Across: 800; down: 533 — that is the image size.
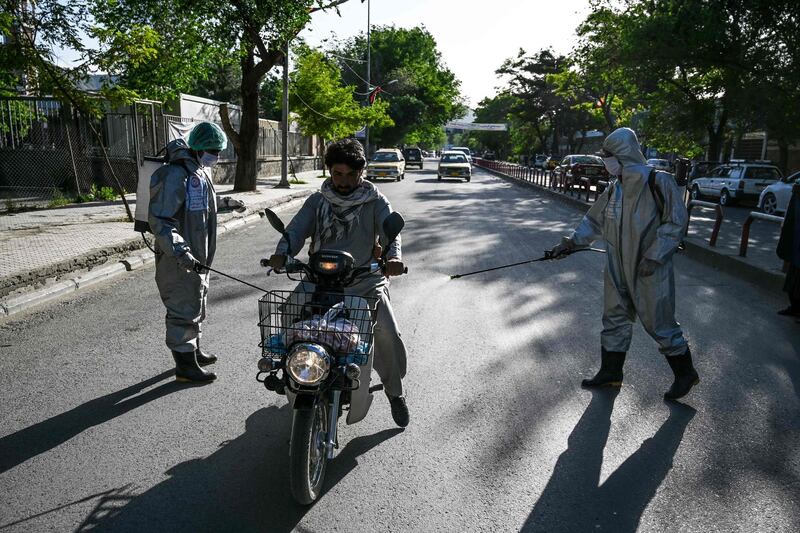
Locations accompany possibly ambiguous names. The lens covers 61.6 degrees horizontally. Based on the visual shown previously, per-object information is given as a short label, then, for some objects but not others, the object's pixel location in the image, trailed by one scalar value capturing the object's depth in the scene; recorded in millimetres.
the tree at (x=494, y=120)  103938
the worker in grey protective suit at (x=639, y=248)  4234
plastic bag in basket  2887
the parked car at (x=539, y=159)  63684
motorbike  2850
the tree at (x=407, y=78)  60500
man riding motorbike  3451
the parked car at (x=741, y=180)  22344
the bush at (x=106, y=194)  16609
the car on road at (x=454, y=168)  34531
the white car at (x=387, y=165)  32500
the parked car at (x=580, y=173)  23922
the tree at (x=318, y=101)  30578
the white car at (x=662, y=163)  34444
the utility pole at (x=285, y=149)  24156
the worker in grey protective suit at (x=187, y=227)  4355
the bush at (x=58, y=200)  14914
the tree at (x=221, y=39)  16609
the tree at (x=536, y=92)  62844
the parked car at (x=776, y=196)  18500
